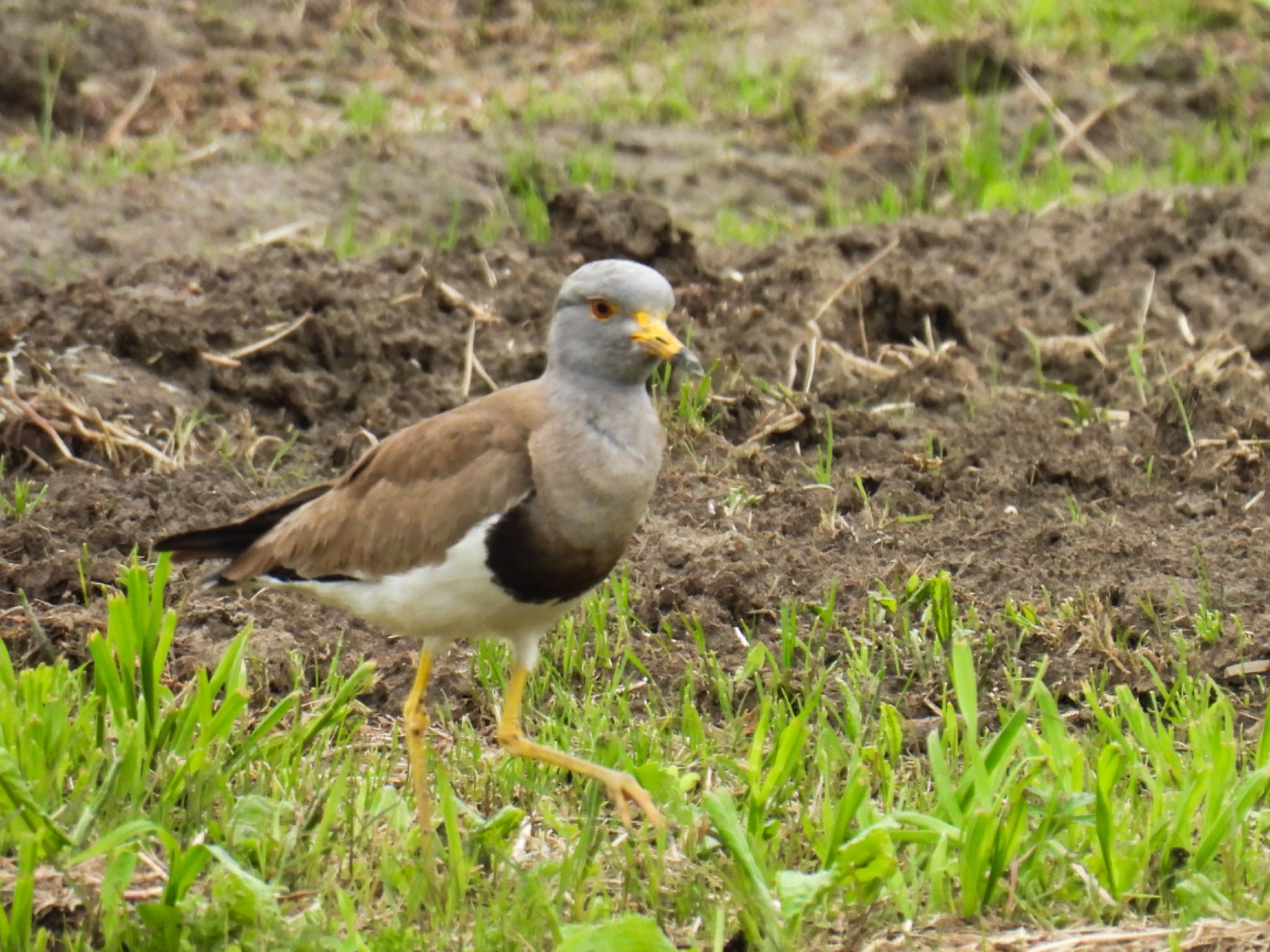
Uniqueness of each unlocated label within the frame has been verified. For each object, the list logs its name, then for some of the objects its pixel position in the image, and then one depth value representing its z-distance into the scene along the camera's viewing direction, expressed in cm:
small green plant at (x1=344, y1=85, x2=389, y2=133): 1972
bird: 896
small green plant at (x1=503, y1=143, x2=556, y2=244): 1704
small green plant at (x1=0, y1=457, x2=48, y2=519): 1177
